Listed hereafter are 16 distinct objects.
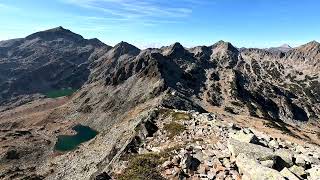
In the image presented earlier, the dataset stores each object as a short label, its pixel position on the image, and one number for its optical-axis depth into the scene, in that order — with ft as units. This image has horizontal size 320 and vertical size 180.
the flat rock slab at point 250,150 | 60.98
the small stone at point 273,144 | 76.46
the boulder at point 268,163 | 58.22
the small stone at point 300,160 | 61.19
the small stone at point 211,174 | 61.81
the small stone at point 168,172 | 67.07
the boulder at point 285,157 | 61.03
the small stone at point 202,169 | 64.63
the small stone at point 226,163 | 63.85
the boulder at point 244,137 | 73.62
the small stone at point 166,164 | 69.88
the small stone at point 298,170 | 57.05
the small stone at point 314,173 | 56.19
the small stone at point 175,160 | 69.99
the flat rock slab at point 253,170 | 53.66
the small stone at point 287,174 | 53.29
